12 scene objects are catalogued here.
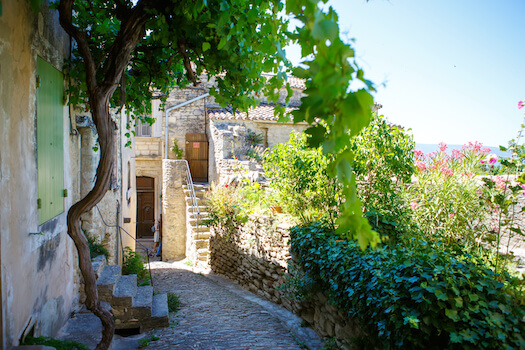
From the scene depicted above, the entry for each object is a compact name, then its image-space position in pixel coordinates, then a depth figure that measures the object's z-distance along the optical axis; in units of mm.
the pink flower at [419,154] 5015
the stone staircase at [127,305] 4922
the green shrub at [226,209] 8292
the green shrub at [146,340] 4200
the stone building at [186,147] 13086
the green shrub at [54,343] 2757
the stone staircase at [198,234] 10609
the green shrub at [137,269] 6847
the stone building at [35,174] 2445
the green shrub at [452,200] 3865
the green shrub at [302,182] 5344
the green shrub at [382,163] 4832
